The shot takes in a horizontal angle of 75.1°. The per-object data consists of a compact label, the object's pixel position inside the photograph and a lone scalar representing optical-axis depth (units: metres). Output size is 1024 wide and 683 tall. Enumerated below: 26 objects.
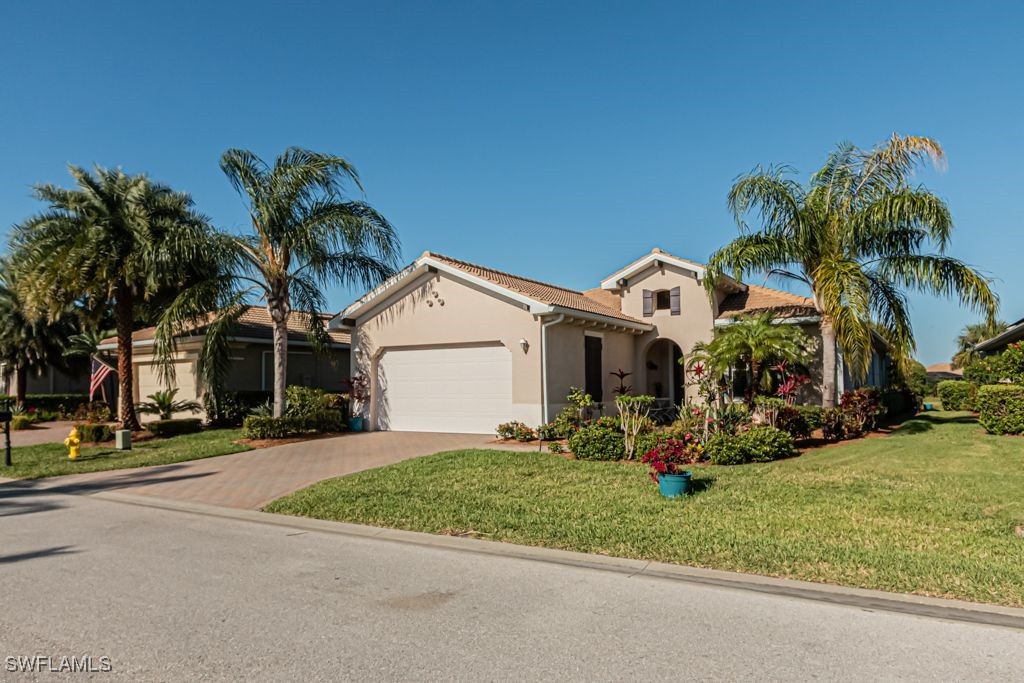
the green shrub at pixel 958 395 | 23.56
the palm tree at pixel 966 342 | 43.27
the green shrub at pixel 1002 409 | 14.05
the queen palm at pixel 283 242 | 16.42
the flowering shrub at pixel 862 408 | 15.21
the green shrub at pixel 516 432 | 15.30
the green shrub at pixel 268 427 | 16.58
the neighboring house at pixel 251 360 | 22.16
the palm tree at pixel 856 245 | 13.81
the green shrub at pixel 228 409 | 20.66
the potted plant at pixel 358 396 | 18.70
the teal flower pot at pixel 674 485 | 8.84
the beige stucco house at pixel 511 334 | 16.20
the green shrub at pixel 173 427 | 18.69
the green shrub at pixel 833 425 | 14.33
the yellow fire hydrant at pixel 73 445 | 14.41
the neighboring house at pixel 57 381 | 30.05
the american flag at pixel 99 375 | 17.52
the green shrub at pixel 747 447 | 11.56
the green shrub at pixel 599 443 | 12.48
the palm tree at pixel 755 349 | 15.13
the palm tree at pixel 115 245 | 16.69
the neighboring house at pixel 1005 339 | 18.12
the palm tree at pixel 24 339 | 26.66
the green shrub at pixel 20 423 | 22.63
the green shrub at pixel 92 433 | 17.20
